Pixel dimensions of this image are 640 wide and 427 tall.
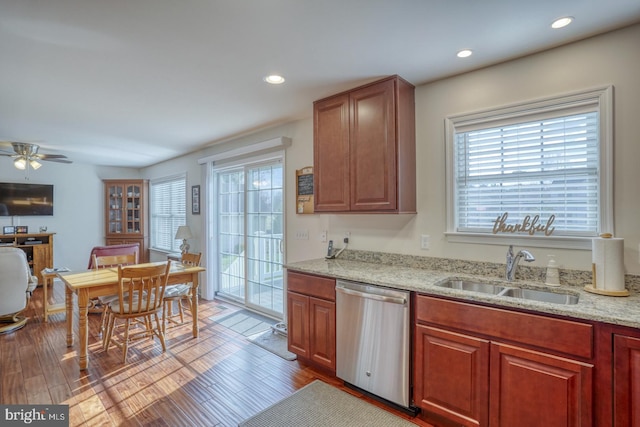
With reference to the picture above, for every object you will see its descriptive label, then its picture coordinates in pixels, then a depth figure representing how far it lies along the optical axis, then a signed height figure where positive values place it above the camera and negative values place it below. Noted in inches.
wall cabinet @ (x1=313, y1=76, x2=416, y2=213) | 101.7 +21.2
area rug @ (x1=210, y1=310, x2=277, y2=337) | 147.7 -52.8
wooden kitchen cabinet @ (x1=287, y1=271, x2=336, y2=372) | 103.1 -35.3
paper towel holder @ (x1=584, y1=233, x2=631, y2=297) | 71.6 -17.9
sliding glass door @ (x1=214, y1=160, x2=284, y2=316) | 160.9 -11.4
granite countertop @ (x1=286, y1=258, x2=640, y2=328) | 61.7 -18.9
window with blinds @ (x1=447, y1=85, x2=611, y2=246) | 80.9 +12.1
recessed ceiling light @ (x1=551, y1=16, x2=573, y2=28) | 71.9 +42.3
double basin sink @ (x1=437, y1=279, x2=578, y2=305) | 78.5 -21.0
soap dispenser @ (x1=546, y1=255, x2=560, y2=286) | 82.0 -16.0
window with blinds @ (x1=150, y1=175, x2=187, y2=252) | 235.9 +2.4
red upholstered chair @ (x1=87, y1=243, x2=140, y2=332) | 167.0 -21.5
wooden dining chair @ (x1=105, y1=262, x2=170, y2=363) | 114.8 -32.2
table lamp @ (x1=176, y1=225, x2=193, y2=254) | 202.2 -12.3
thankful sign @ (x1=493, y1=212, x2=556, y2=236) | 86.0 -4.0
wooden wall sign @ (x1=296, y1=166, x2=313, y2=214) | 140.3 +9.7
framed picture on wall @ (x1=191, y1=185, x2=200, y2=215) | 208.1 +8.6
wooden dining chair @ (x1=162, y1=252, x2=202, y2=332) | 144.8 -35.4
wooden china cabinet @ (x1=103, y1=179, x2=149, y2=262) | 271.1 +1.3
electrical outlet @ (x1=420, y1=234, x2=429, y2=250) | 107.1 -9.8
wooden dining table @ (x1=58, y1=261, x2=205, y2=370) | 112.3 -27.1
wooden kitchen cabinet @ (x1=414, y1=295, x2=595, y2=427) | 63.1 -33.5
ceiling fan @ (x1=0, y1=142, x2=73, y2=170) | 179.5 +32.5
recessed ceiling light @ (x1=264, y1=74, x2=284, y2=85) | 101.2 +42.2
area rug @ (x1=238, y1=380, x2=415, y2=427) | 83.1 -53.6
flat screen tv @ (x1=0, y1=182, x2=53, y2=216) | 231.1 +11.1
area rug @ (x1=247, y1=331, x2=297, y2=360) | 122.3 -52.8
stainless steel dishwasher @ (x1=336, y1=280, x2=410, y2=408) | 85.9 -35.8
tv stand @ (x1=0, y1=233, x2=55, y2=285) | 226.7 -23.2
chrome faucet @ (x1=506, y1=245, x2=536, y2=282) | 85.4 -13.7
